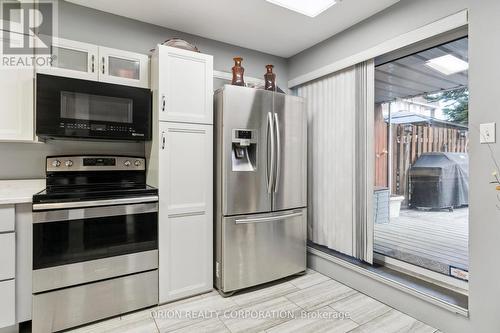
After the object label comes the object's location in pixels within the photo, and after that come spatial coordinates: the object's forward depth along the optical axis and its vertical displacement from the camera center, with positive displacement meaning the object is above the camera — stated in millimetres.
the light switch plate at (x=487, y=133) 1633 +216
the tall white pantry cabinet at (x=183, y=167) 2176 -13
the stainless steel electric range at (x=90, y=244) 1767 -579
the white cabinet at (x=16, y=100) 1892 +470
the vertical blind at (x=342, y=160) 2432 +62
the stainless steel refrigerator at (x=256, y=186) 2340 -193
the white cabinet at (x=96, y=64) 2105 +857
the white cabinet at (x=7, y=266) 1656 -645
